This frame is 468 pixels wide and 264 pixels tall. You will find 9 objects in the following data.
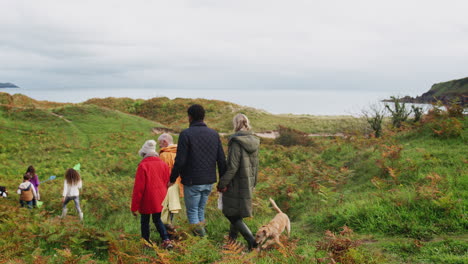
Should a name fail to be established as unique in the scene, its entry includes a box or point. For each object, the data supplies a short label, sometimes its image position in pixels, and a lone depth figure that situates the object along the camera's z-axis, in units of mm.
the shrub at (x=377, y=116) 21447
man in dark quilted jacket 5305
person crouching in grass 10023
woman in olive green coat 5211
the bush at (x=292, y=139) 22750
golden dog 5039
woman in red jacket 5535
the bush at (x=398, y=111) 23298
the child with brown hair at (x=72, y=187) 8547
